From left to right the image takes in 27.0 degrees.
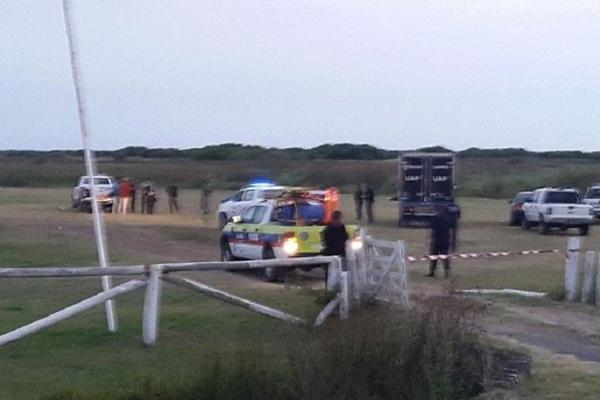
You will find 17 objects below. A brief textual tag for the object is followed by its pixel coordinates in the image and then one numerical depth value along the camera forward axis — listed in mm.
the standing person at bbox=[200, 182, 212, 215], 51531
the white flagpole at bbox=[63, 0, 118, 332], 16891
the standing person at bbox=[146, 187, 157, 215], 54719
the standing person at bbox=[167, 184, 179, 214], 55938
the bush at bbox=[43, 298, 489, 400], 11297
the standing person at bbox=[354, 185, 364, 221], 49625
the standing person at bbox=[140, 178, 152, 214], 54938
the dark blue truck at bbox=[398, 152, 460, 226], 45344
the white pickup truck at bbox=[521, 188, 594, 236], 42062
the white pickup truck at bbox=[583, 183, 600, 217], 49816
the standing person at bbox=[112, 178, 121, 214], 55219
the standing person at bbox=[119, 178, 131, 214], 54688
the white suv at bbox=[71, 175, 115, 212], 55062
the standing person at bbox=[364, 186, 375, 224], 48594
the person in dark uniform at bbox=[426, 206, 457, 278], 25422
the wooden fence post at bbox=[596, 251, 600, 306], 19031
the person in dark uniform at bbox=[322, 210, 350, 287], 20516
